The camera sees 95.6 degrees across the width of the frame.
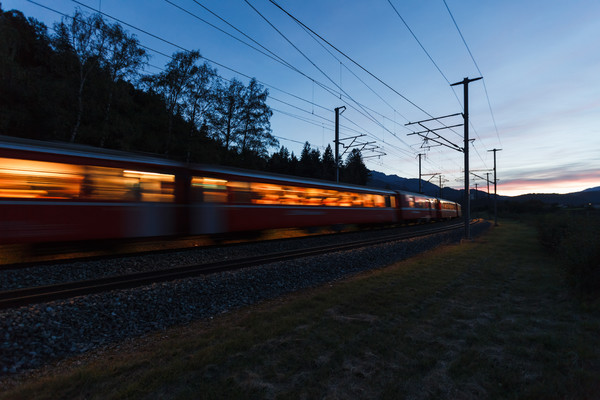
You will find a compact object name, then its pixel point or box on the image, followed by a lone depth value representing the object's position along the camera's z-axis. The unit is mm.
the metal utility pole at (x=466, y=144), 17281
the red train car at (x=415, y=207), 22734
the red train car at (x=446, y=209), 33238
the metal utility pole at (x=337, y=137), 20470
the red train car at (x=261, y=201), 9961
